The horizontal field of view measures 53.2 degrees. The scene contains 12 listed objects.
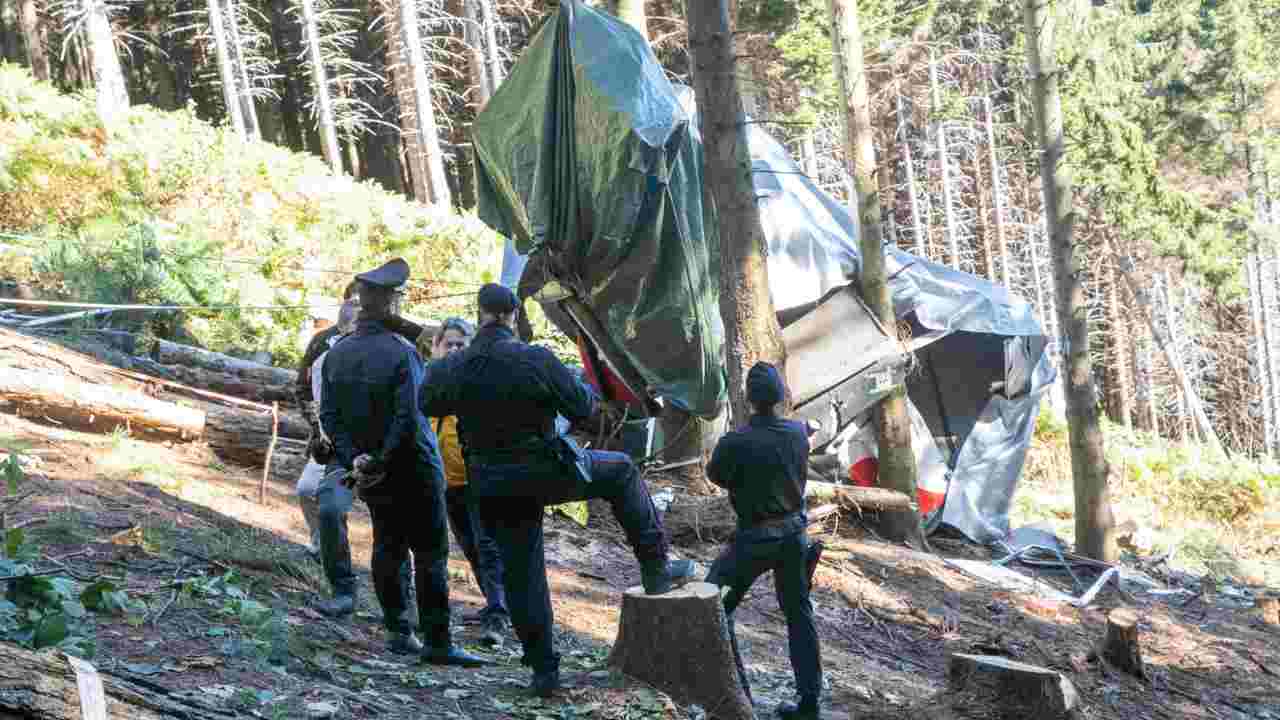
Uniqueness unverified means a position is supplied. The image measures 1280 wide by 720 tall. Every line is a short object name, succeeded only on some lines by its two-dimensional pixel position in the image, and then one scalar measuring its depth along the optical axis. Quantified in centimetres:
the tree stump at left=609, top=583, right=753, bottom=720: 629
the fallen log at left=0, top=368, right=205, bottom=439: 973
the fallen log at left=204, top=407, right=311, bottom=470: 1035
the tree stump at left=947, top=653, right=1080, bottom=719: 714
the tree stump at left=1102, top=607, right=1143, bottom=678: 986
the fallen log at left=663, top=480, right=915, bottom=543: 1084
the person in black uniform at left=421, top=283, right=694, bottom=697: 583
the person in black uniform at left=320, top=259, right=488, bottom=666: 625
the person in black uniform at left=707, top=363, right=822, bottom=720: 680
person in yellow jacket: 718
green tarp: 997
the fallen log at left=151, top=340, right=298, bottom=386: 1216
